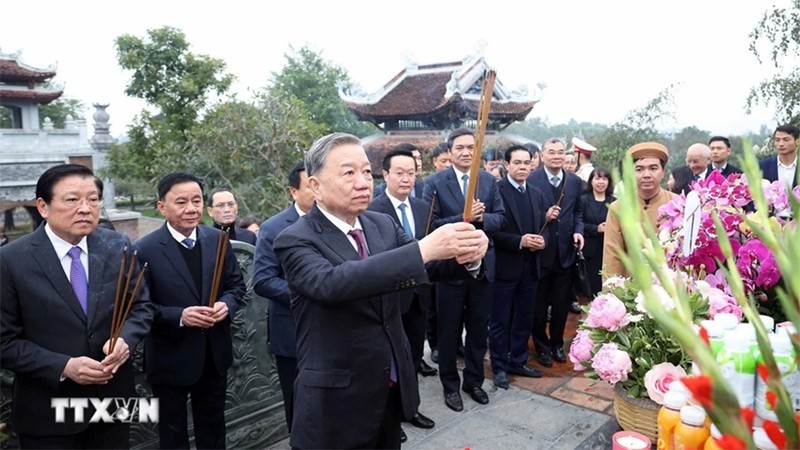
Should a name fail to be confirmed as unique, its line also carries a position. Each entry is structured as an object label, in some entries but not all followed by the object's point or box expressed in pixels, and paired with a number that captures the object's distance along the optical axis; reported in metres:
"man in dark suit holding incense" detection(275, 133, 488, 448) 1.71
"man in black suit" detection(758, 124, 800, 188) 5.04
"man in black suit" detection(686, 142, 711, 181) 5.23
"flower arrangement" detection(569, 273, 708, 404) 1.51
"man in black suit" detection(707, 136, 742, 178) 5.40
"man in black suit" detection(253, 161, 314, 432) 2.70
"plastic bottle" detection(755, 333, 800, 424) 1.09
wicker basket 1.54
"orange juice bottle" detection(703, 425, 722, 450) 1.08
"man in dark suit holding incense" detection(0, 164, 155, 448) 2.01
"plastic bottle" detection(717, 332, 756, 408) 1.18
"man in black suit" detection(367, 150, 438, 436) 3.36
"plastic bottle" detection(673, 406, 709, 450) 1.19
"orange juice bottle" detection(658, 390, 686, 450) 1.28
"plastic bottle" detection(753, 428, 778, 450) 0.95
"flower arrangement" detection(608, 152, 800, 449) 0.57
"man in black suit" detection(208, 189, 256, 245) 3.92
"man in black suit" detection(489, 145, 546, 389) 3.95
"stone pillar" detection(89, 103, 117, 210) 20.20
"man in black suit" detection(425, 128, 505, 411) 3.61
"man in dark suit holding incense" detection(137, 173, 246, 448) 2.51
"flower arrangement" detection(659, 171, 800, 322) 1.63
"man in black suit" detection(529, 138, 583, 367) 4.26
